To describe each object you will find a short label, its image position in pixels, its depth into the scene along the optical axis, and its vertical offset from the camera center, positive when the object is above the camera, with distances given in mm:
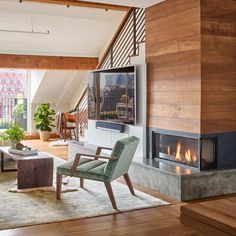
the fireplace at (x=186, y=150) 4807 -595
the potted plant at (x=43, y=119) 10109 -352
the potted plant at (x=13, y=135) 5922 -440
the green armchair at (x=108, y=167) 4191 -689
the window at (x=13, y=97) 10609 +232
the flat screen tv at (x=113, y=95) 5953 +168
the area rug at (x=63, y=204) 3830 -1072
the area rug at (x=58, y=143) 9172 -884
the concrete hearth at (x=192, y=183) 4496 -922
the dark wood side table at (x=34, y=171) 4840 -816
